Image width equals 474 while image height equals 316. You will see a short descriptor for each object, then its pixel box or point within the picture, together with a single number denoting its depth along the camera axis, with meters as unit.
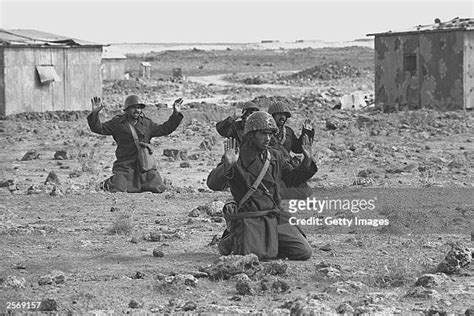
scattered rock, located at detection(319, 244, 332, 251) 13.40
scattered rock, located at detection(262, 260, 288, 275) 11.72
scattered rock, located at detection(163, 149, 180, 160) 25.32
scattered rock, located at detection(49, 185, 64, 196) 18.57
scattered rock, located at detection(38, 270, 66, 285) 11.43
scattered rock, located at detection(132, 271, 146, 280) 11.77
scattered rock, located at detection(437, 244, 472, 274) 11.76
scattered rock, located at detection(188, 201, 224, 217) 16.31
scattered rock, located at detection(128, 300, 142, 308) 10.45
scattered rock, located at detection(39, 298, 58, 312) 10.26
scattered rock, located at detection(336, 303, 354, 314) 10.06
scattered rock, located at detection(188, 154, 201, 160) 25.19
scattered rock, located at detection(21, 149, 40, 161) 25.48
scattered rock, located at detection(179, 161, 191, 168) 23.85
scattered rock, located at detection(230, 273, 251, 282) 11.16
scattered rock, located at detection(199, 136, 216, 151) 27.13
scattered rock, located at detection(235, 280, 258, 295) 10.93
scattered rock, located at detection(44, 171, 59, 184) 20.61
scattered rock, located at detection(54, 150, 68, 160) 25.43
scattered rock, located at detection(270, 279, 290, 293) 11.08
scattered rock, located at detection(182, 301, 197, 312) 10.32
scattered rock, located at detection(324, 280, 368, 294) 10.91
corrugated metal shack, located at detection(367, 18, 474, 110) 34.57
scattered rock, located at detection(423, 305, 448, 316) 9.99
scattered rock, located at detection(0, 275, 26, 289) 11.22
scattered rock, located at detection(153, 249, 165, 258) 13.02
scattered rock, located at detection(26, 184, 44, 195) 19.07
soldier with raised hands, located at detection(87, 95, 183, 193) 18.68
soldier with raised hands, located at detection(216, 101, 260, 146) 15.02
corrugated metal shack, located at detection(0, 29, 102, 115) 34.52
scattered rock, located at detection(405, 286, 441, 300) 10.66
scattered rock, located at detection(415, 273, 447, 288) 11.07
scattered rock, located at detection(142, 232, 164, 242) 14.22
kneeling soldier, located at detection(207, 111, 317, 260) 12.39
